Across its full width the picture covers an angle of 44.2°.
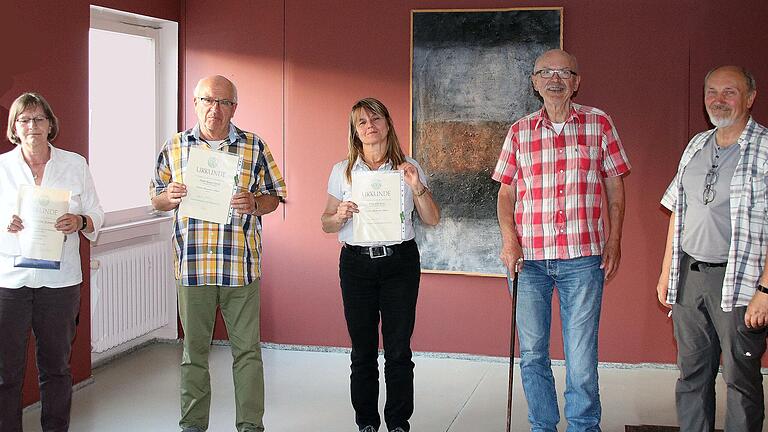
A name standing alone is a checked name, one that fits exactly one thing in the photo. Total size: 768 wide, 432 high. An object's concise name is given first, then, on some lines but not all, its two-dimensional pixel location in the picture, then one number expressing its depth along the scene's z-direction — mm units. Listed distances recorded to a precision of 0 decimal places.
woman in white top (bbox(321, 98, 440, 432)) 4230
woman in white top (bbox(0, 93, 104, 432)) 4027
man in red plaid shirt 4035
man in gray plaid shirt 3631
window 5980
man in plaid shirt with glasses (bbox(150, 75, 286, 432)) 4227
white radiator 5766
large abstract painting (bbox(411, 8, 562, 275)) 5934
